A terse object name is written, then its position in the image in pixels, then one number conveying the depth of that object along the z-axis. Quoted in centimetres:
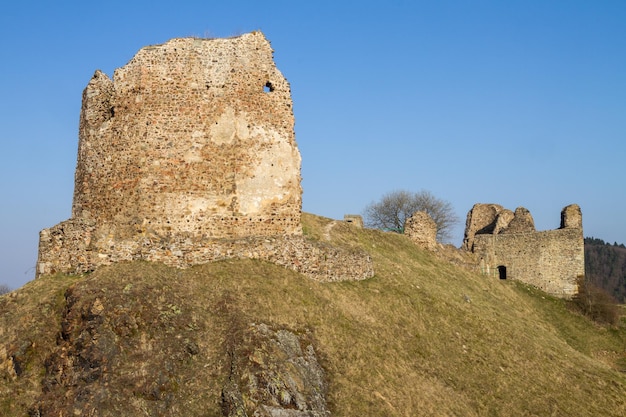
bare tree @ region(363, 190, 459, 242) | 6100
